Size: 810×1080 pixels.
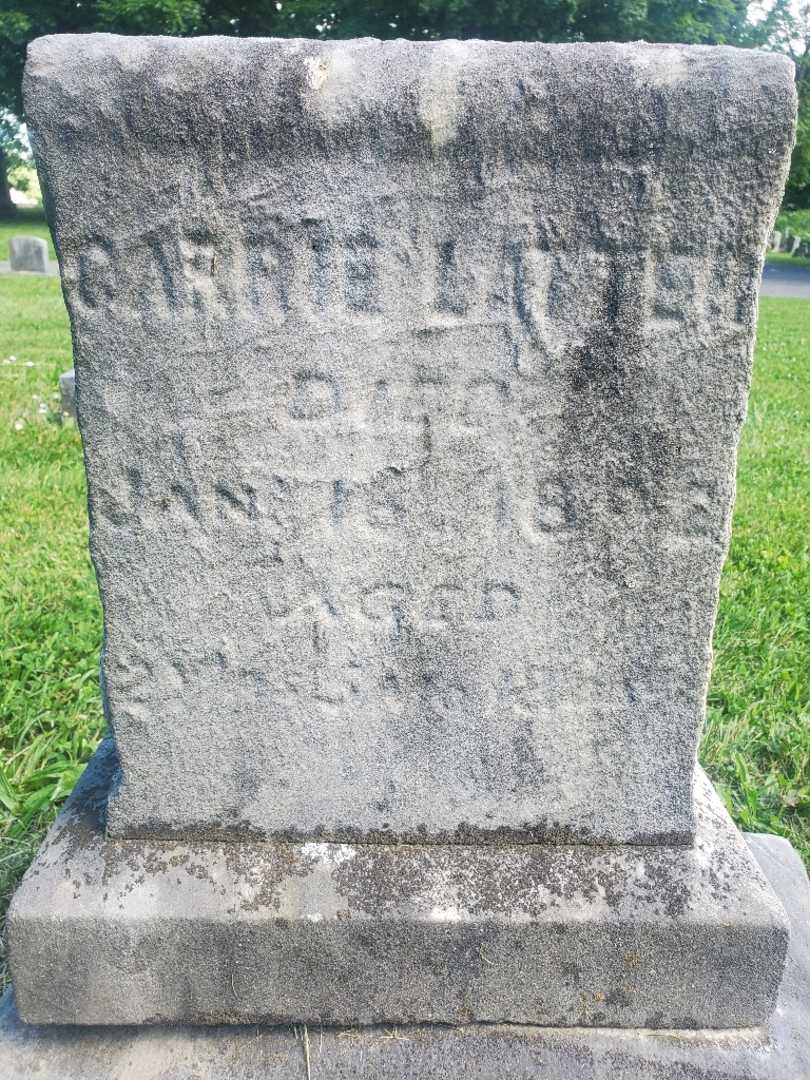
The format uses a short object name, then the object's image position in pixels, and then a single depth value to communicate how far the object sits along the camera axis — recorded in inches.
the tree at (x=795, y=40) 952.3
